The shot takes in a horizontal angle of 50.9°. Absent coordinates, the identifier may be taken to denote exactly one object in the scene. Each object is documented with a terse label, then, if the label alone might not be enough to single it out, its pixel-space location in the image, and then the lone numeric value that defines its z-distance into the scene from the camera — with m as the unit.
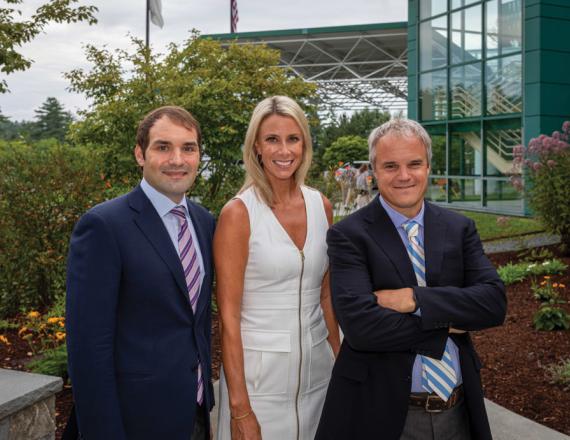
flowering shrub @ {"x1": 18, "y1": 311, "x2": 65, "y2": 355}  5.23
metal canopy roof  30.33
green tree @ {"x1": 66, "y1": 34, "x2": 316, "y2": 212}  8.14
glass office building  16.69
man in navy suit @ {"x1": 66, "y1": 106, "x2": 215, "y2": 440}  2.17
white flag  18.05
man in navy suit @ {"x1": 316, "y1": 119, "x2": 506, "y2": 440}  2.35
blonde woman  2.65
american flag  29.27
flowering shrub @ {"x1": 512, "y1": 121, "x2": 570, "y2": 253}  9.67
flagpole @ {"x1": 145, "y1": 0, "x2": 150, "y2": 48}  17.48
